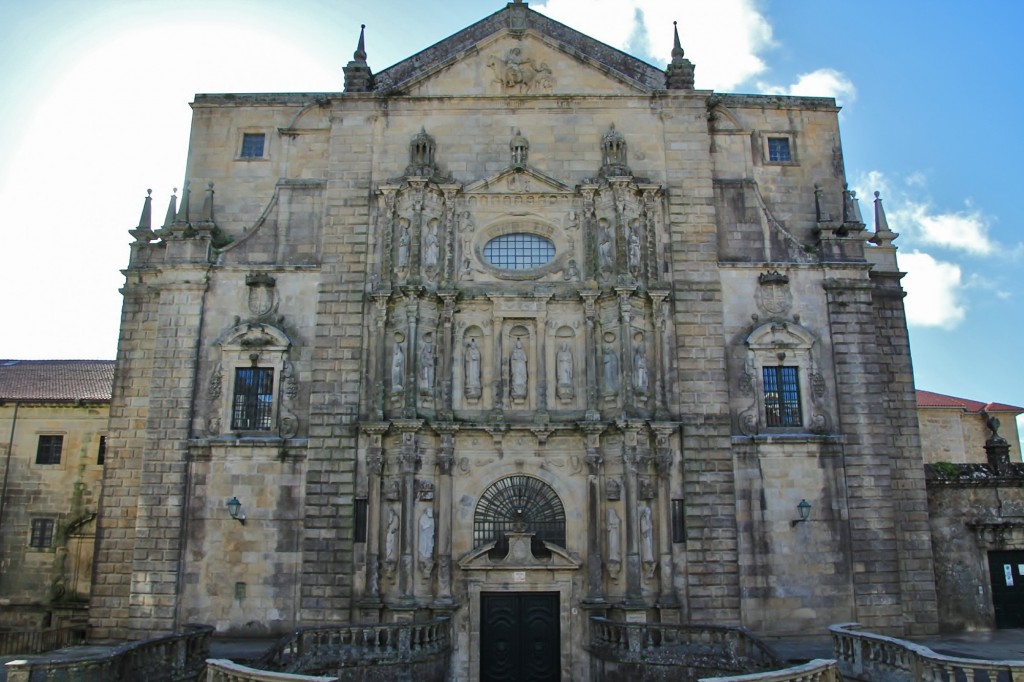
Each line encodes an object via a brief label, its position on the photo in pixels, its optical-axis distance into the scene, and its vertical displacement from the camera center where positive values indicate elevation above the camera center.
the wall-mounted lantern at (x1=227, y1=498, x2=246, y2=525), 23.12 +0.99
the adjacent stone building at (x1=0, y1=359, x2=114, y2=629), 31.30 +1.89
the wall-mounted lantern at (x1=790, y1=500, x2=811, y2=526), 23.02 +1.04
